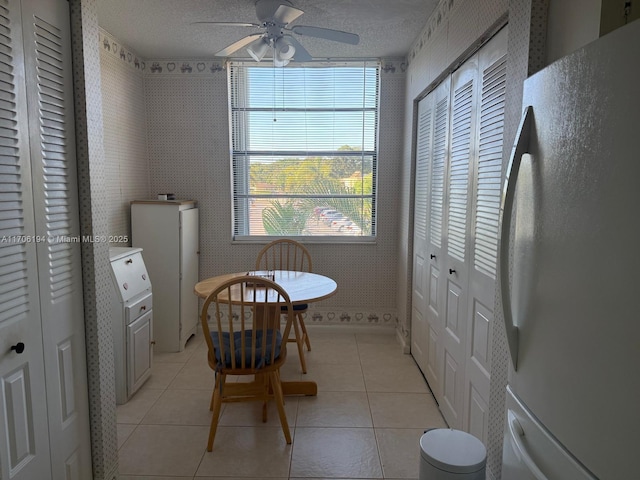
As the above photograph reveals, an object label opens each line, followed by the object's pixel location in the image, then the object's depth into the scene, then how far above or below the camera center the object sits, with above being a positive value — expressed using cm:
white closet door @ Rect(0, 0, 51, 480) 128 -31
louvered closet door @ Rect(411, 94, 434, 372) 300 -29
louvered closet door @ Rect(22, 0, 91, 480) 142 -12
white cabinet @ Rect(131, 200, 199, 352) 338 -52
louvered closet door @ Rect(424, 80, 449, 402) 260 -28
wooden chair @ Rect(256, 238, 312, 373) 352 -57
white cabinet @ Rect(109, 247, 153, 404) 262 -84
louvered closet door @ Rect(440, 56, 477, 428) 215 -22
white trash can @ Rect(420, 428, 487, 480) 147 -96
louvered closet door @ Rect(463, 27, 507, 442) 176 -14
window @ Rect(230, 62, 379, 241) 380 +44
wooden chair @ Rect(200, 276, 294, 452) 213 -87
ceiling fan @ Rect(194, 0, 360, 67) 229 +96
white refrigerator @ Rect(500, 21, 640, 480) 63 -13
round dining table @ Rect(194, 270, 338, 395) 252 -60
